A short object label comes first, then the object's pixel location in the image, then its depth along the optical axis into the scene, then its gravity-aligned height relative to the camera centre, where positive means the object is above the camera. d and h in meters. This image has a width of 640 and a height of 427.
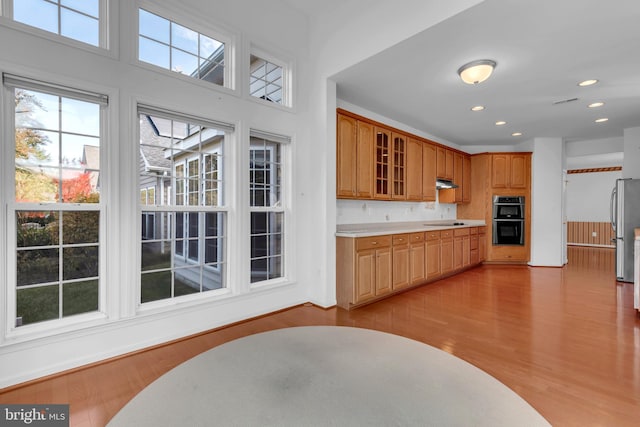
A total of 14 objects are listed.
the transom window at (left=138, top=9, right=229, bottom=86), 2.64 +1.59
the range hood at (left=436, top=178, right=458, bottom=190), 5.72 +0.58
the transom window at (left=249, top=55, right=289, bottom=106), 3.54 +1.63
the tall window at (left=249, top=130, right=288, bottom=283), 3.47 +0.09
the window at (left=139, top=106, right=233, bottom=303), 2.73 +0.09
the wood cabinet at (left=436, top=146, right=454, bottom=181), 5.70 +1.00
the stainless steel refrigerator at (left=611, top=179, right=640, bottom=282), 4.75 -0.14
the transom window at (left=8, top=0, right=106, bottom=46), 2.09 +1.48
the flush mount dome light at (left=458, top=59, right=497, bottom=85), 3.10 +1.51
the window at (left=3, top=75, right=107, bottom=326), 2.12 +0.11
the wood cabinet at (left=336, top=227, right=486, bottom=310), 3.57 -0.69
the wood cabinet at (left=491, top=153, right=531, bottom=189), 6.40 +0.93
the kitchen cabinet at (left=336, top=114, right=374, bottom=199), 3.82 +0.75
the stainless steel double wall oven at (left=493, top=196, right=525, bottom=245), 6.32 -0.15
